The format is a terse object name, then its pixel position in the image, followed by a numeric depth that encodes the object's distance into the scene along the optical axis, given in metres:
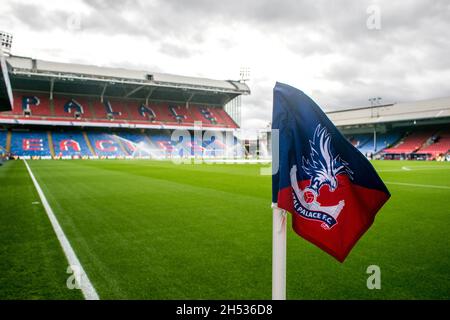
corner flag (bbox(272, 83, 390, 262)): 2.31
